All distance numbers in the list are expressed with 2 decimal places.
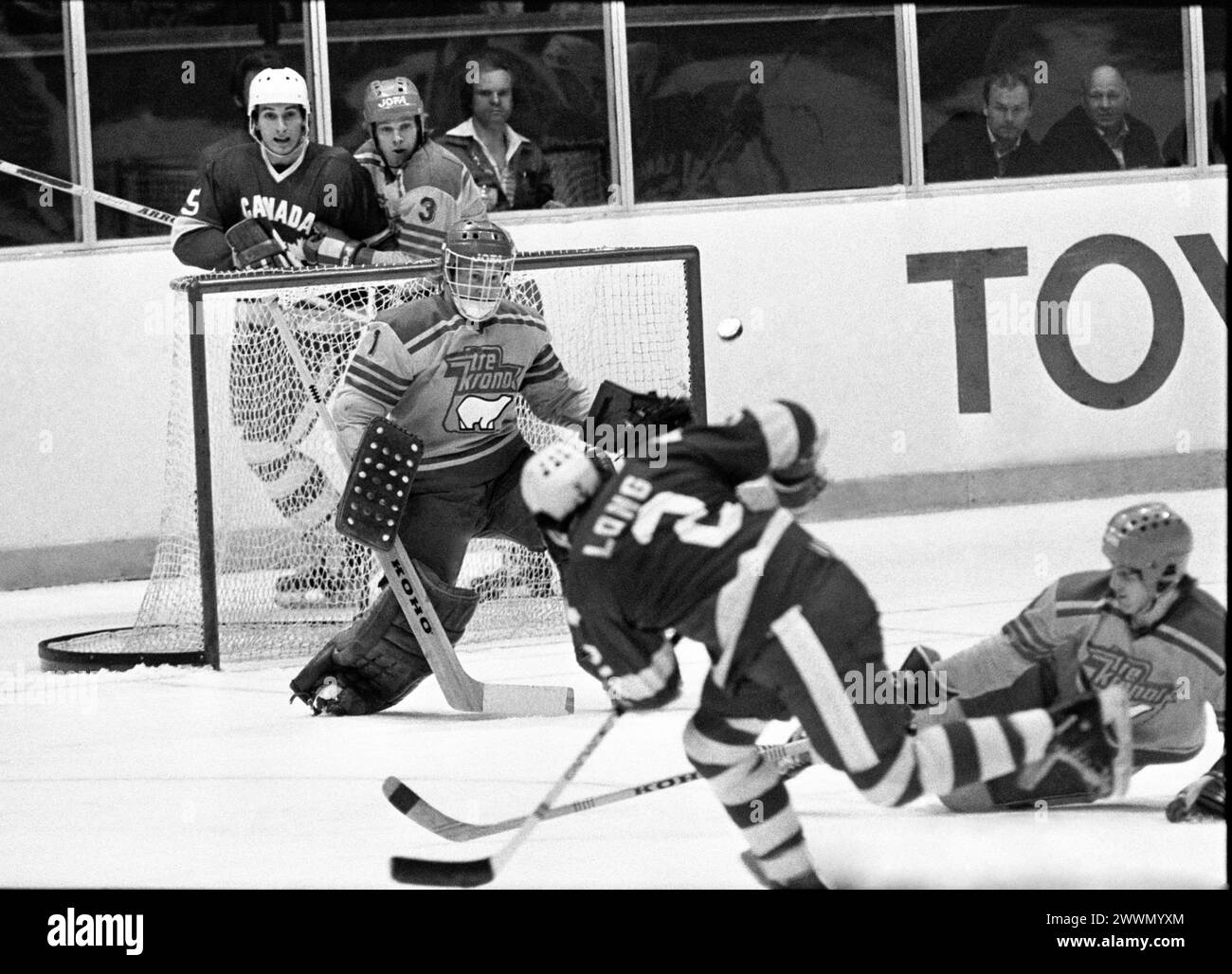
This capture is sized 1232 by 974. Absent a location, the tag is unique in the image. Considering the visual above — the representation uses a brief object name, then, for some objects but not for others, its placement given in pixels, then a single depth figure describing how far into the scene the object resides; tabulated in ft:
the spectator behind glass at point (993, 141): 49.85
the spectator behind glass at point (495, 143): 47.16
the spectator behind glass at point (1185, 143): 50.60
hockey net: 39.37
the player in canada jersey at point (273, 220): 39.32
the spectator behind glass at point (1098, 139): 50.34
